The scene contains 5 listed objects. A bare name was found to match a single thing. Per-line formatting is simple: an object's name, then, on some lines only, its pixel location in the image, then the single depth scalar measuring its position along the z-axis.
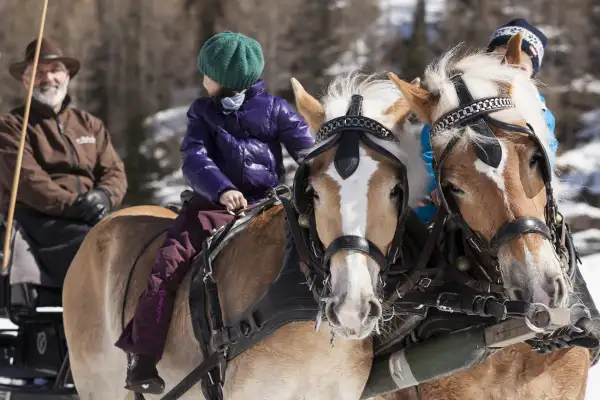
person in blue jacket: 5.93
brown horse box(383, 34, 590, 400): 4.82
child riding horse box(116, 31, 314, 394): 6.93
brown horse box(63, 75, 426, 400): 4.98
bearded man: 9.96
